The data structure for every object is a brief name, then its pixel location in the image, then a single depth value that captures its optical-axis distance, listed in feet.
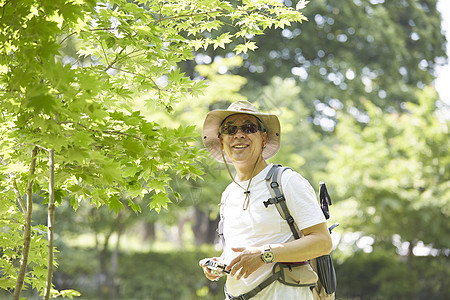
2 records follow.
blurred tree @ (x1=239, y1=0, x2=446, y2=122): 55.72
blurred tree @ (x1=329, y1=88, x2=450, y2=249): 35.73
